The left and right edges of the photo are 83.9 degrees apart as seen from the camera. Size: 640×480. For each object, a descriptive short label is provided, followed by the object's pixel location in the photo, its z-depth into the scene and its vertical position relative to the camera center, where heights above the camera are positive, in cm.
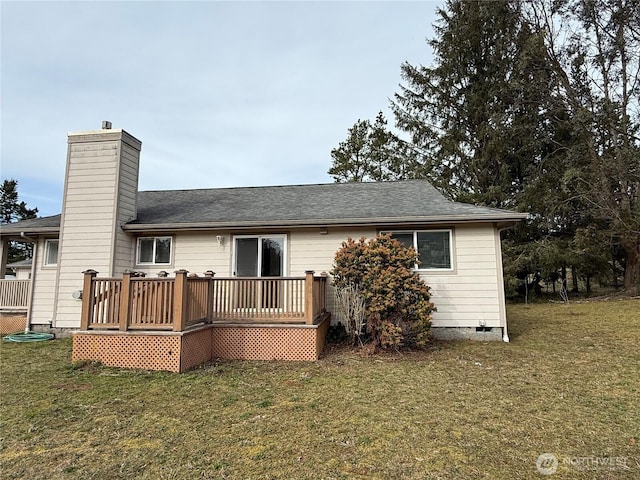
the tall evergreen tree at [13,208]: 2877 +650
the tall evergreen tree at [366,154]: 2173 +862
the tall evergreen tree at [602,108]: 1470 +770
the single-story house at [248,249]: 643 +85
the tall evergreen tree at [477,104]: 1692 +928
